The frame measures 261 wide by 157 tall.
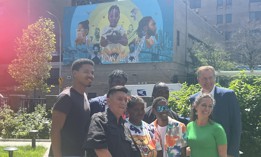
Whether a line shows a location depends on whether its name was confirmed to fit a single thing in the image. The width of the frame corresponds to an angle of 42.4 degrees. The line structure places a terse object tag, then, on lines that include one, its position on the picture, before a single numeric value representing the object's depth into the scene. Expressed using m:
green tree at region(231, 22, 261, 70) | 44.31
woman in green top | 3.85
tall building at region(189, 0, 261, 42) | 64.44
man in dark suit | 4.44
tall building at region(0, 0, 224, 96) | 36.34
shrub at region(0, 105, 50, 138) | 13.18
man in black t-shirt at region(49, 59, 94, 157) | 3.60
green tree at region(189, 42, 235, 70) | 38.81
